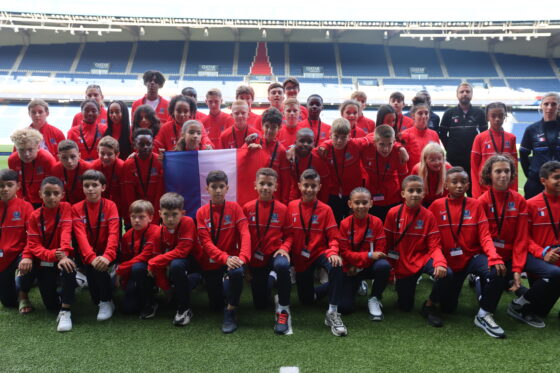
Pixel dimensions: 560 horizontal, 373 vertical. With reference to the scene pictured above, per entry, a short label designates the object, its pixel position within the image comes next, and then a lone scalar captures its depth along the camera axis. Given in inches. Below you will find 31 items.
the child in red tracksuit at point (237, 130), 191.0
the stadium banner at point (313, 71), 1087.0
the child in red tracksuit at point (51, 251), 141.4
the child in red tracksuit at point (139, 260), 143.2
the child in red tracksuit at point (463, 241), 137.5
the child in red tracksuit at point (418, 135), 192.1
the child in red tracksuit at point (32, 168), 168.9
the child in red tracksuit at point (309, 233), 150.7
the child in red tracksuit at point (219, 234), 145.0
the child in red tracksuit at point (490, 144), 186.7
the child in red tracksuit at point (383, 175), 174.1
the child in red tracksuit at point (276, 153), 172.9
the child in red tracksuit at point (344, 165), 173.6
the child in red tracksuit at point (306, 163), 166.7
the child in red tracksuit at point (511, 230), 139.6
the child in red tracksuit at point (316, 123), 193.3
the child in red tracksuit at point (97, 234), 144.3
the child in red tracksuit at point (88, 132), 197.3
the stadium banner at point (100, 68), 1056.7
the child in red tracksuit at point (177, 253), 139.7
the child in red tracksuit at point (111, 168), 167.8
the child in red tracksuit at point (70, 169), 163.6
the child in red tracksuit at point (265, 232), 150.0
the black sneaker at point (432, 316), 137.4
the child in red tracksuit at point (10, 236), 149.0
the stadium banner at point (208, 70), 1079.0
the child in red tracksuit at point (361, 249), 145.6
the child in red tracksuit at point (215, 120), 216.1
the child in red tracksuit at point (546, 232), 136.9
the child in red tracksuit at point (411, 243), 145.3
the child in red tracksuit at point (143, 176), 170.7
